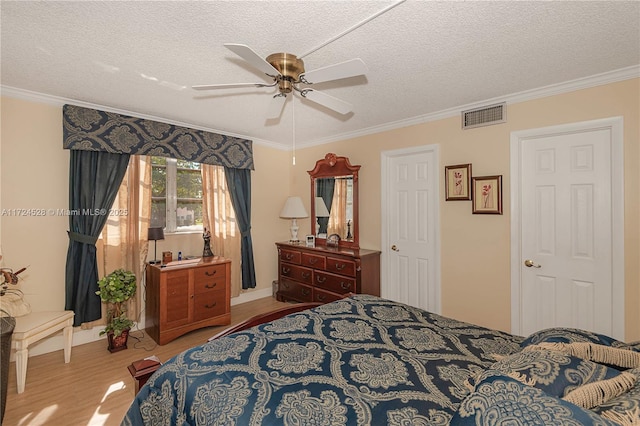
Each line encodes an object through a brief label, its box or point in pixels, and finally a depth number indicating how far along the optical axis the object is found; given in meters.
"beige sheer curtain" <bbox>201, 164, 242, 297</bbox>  4.06
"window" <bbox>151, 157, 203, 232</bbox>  3.68
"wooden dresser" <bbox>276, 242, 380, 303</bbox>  3.68
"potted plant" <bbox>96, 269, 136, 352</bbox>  2.99
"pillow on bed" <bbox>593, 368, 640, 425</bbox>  0.70
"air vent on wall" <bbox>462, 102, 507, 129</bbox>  2.91
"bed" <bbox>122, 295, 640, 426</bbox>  0.81
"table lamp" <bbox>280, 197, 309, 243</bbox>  4.52
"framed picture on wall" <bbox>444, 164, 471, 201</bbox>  3.16
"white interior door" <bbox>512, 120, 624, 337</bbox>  2.44
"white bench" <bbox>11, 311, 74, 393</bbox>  2.31
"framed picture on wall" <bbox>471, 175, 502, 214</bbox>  2.94
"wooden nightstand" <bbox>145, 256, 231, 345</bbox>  3.16
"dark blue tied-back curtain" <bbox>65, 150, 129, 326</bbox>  3.02
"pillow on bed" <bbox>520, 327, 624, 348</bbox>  1.24
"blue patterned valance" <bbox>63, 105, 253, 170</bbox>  2.99
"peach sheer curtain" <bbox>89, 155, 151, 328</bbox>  3.27
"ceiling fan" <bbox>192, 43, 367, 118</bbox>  1.59
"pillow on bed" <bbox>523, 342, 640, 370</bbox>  1.07
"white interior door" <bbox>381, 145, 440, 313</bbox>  3.46
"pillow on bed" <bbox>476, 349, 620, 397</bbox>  0.88
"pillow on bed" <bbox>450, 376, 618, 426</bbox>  0.70
